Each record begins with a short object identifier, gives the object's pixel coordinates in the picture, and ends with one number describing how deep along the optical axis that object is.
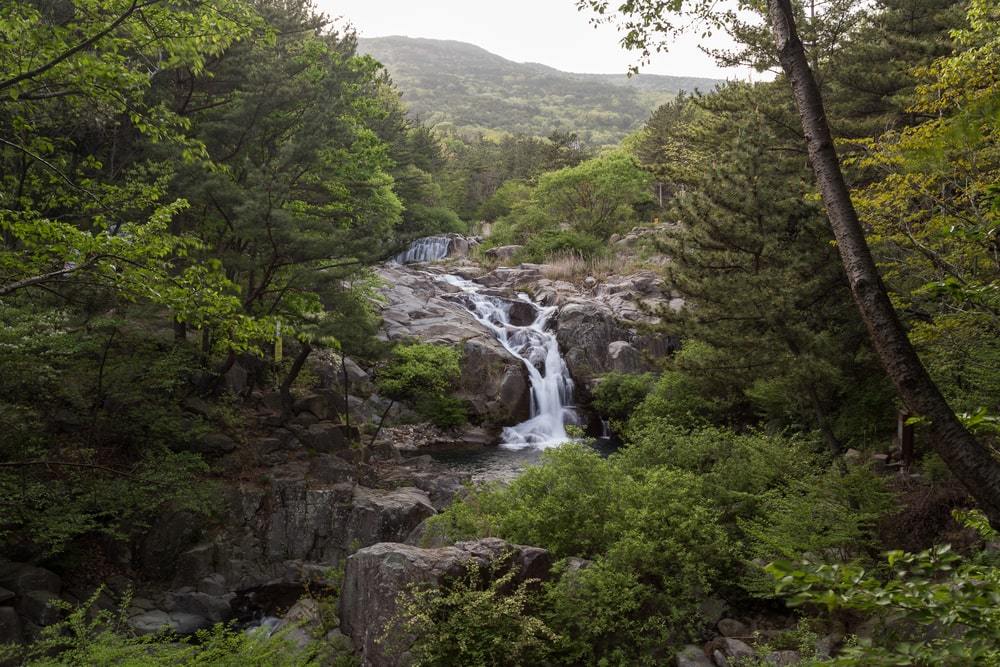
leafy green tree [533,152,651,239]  31.03
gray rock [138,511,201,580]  9.42
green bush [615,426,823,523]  7.69
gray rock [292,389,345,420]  14.54
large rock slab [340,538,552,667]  5.64
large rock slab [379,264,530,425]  19.67
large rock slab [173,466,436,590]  9.93
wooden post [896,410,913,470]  7.64
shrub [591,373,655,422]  18.44
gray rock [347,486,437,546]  10.38
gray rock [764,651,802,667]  4.97
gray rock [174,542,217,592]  9.46
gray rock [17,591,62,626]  7.50
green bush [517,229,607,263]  30.08
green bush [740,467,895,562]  5.62
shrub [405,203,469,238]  34.47
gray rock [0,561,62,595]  7.74
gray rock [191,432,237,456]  11.37
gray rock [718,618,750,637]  5.70
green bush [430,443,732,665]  5.64
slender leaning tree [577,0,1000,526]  3.25
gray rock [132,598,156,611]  8.62
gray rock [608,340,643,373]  20.61
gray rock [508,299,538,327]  24.06
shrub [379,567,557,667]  5.11
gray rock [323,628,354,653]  5.99
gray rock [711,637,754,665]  5.23
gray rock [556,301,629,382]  21.22
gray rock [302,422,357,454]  13.33
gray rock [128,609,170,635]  8.05
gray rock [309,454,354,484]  11.66
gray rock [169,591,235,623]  8.70
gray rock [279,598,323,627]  6.70
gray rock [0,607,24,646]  6.97
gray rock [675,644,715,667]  5.29
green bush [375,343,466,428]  15.37
